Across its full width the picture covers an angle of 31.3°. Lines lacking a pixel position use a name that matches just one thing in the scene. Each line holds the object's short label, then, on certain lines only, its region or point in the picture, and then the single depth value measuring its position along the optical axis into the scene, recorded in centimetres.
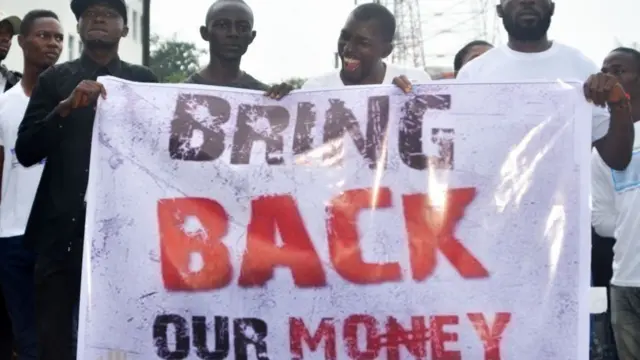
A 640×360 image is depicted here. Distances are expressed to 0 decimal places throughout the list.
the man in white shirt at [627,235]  551
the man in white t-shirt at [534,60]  451
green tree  7950
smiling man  491
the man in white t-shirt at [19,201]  540
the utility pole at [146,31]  886
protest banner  417
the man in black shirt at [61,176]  450
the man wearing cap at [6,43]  629
